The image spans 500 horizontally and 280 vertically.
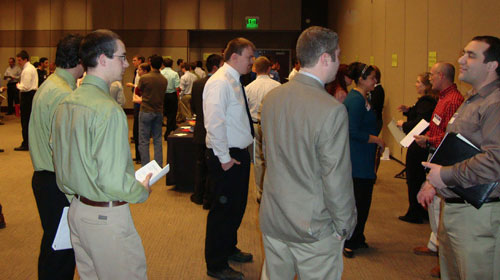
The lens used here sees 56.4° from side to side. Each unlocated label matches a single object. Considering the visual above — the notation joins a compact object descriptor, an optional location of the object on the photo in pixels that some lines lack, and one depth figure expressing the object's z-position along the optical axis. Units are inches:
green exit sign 606.2
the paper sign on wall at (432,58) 258.5
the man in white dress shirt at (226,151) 126.6
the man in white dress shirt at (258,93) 220.2
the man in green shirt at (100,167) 75.9
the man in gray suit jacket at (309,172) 76.4
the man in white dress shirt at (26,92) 349.1
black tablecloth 234.8
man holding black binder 88.0
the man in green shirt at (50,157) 103.0
